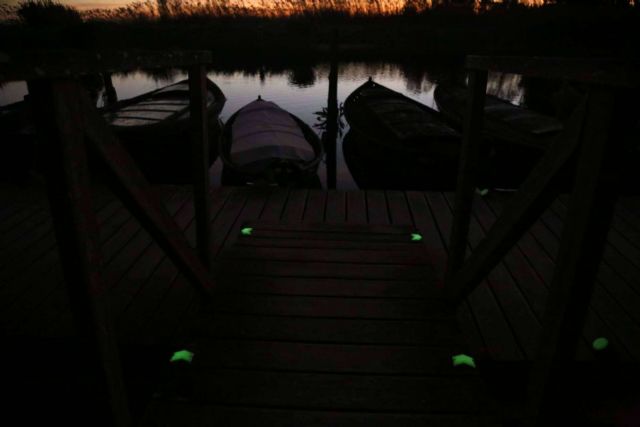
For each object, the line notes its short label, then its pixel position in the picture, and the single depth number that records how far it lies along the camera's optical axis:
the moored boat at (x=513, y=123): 9.59
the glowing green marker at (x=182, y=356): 2.34
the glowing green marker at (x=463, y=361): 2.35
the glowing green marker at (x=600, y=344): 2.96
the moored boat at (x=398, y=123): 9.07
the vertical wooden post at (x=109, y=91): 17.44
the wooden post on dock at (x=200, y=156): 2.73
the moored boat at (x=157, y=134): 10.12
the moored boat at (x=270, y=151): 7.65
